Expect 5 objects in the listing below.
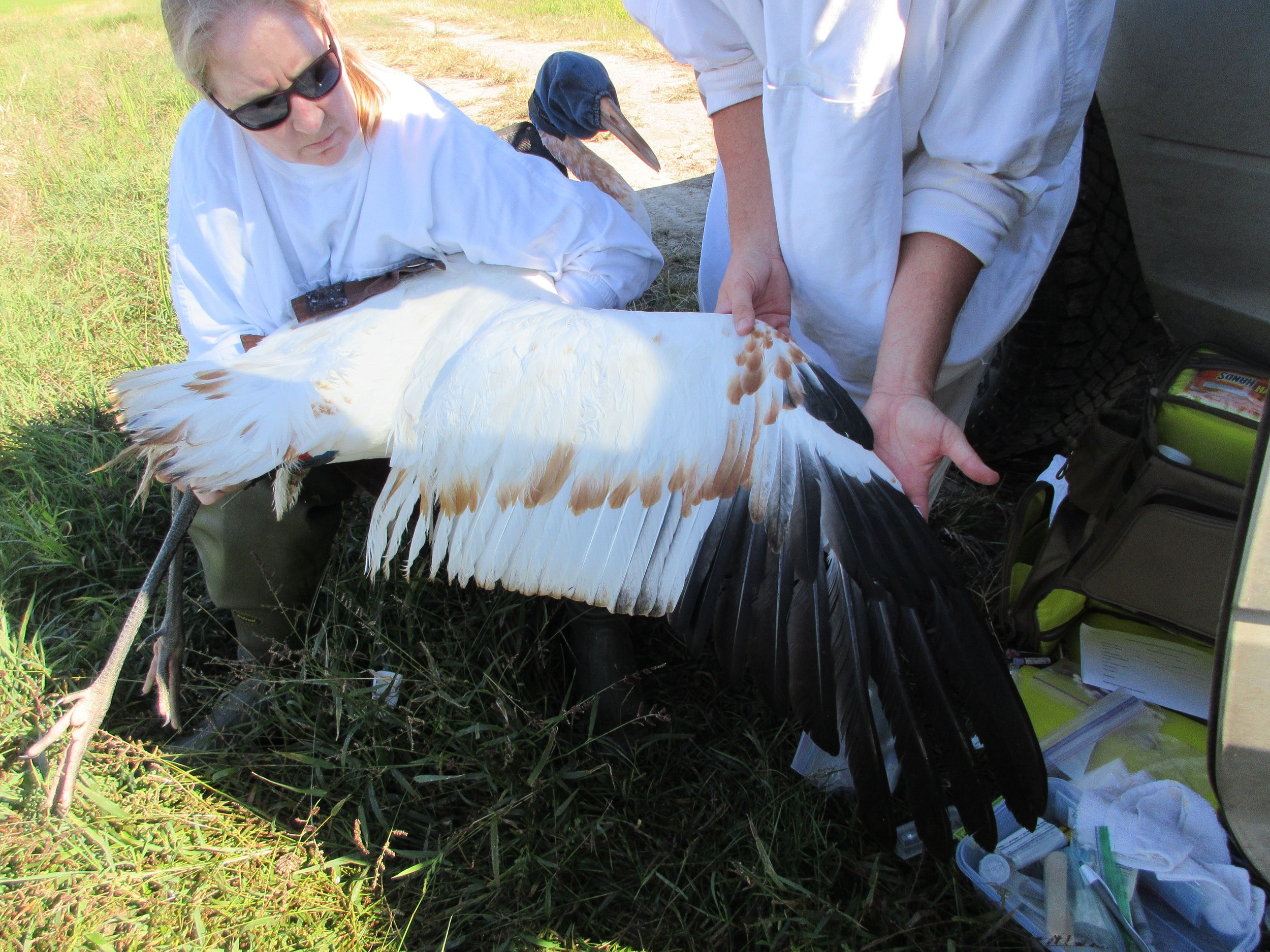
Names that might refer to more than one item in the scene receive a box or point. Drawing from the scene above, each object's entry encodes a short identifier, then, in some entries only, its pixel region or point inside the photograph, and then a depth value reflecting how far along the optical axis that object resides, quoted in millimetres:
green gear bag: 1443
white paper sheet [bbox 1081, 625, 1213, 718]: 1541
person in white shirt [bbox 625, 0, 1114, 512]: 1306
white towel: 1233
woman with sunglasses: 1776
